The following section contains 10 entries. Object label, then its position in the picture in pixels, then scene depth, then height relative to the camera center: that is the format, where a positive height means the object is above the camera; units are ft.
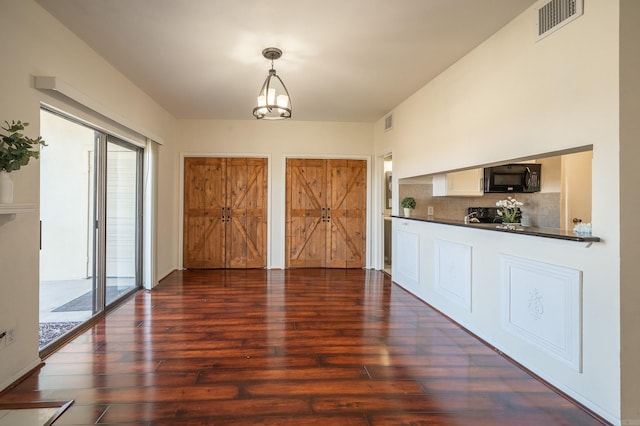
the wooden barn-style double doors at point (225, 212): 19.86 +0.01
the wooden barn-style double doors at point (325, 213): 20.30 -0.03
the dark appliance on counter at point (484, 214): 16.57 -0.06
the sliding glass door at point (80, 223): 9.14 -0.36
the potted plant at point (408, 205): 15.42 +0.36
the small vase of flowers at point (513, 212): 9.89 +0.09
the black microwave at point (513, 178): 15.01 +1.58
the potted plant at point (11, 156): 6.49 +1.10
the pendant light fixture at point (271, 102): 10.52 +3.55
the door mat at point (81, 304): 10.30 -2.99
